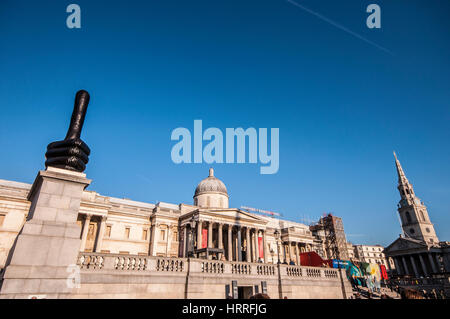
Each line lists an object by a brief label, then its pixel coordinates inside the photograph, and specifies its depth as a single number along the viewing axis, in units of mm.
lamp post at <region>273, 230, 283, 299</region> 12969
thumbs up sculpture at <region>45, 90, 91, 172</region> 10211
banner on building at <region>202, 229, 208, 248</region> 38819
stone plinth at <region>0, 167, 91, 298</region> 7797
